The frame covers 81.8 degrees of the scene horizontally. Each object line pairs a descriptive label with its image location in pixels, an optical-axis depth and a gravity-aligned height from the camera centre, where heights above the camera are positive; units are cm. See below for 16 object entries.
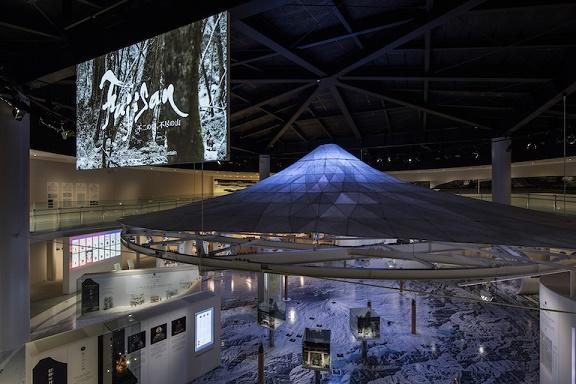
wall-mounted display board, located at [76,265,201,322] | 1198 -366
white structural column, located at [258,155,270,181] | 2147 +177
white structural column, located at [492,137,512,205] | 1450 +95
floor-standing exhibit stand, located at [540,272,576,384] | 784 -363
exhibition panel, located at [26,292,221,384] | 731 -391
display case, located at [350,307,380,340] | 1134 -464
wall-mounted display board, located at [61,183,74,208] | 2019 -1
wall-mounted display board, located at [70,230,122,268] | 1748 -309
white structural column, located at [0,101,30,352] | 915 -106
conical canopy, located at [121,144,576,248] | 521 -44
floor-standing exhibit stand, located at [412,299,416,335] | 1333 -510
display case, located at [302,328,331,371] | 944 -462
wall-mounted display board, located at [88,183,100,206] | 2195 +11
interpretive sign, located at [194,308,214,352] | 1022 -431
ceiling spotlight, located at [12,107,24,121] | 888 +217
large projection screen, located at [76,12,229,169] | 570 +178
